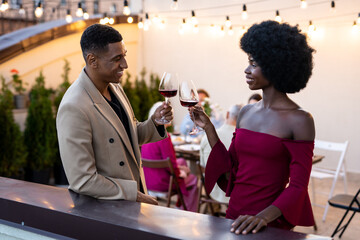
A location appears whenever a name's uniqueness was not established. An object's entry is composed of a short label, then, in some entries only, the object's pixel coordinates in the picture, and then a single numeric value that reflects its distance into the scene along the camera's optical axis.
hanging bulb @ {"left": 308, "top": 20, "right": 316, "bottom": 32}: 5.74
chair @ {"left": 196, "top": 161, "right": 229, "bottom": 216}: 4.23
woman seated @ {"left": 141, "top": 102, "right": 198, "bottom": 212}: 4.28
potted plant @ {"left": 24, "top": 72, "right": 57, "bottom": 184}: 5.57
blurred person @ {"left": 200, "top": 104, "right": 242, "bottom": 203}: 3.93
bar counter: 1.25
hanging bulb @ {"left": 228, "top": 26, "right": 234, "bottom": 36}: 7.29
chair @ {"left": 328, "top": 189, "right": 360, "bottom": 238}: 3.77
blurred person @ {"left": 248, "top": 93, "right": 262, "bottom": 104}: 4.76
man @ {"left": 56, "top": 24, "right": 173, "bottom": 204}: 1.63
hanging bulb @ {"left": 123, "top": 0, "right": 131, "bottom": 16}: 4.98
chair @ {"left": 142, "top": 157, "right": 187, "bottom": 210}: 4.17
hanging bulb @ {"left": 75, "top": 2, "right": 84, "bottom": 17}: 5.07
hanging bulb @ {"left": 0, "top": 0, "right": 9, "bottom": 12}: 4.37
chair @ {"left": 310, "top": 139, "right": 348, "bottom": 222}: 5.00
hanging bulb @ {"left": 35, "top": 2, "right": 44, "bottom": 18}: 4.74
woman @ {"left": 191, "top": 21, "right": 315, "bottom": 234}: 1.55
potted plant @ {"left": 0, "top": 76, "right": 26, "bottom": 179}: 5.17
